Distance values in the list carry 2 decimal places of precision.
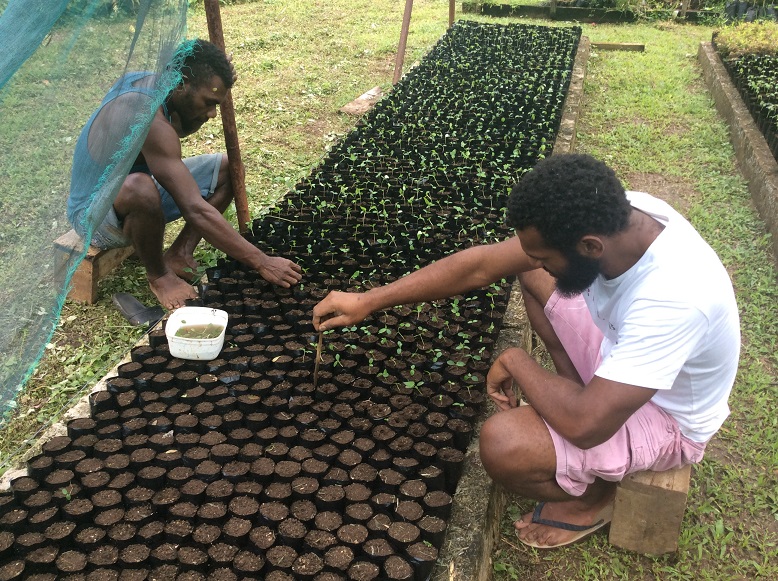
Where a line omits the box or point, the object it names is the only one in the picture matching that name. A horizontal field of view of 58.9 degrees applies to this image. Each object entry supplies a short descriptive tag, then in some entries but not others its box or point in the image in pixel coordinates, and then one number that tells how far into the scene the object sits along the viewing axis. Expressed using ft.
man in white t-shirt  6.54
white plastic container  9.78
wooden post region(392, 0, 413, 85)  21.43
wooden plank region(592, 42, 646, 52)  31.14
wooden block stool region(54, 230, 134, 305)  12.54
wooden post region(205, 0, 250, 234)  11.91
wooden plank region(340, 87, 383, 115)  22.76
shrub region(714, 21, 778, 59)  26.71
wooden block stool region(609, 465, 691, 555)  7.82
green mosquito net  7.29
